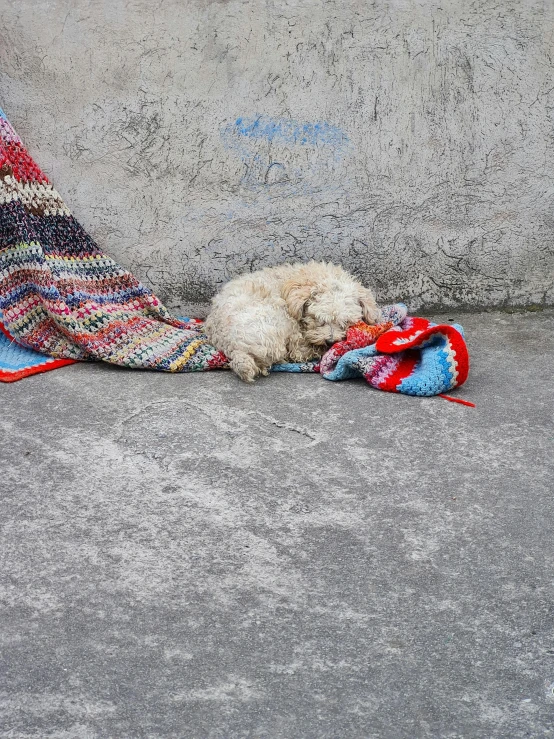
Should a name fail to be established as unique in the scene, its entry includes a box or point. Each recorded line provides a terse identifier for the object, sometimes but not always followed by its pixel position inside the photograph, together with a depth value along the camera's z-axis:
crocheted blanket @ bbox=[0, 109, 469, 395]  3.69
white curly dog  3.72
